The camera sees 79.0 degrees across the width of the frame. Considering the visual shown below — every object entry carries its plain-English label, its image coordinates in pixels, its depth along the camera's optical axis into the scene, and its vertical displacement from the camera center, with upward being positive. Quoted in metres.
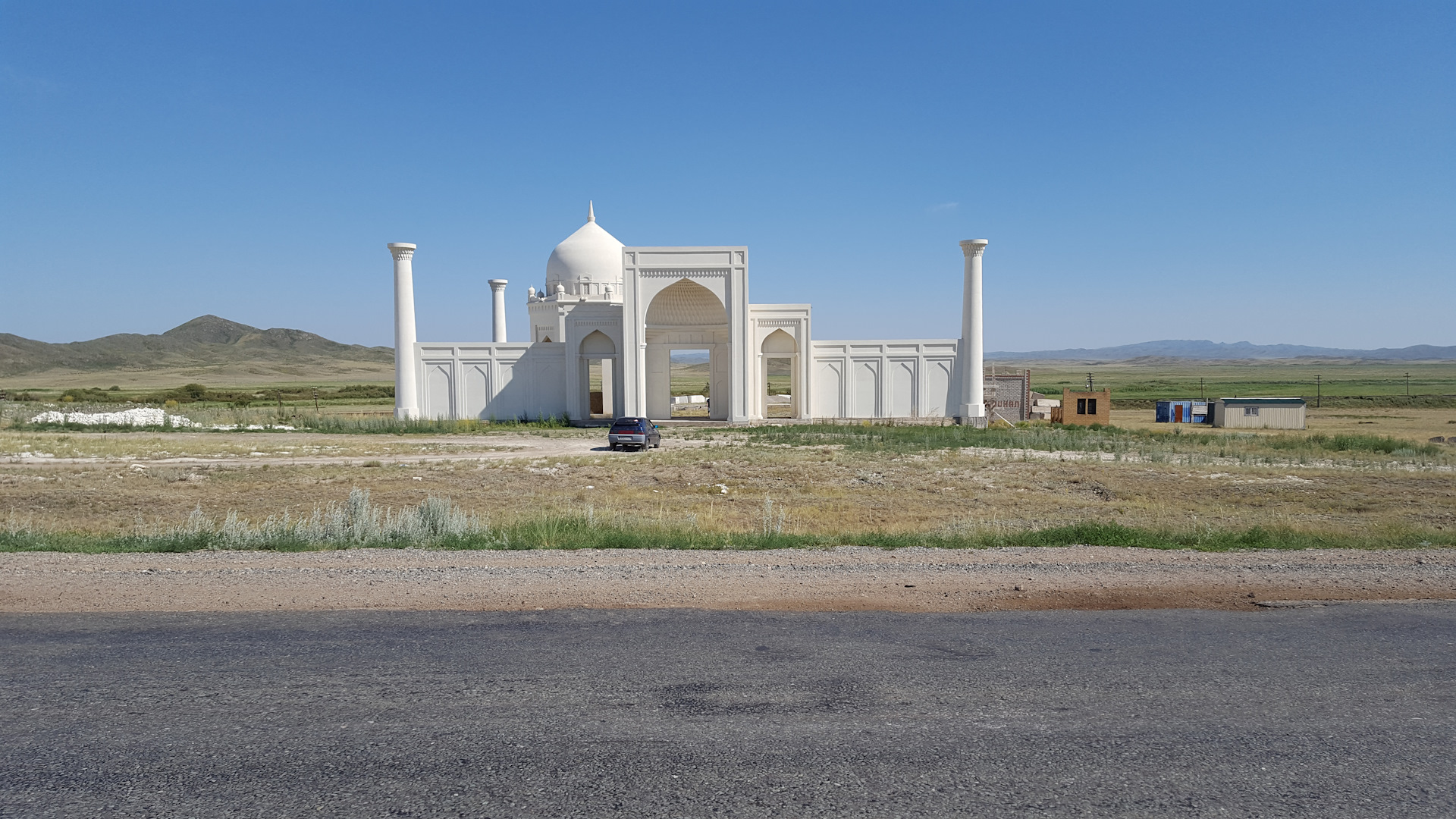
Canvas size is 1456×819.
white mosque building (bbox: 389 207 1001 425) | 40.16 +0.25
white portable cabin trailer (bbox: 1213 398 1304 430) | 43.31 -2.34
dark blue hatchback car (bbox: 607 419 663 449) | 29.75 -2.11
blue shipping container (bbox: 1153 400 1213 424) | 48.00 -2.52
